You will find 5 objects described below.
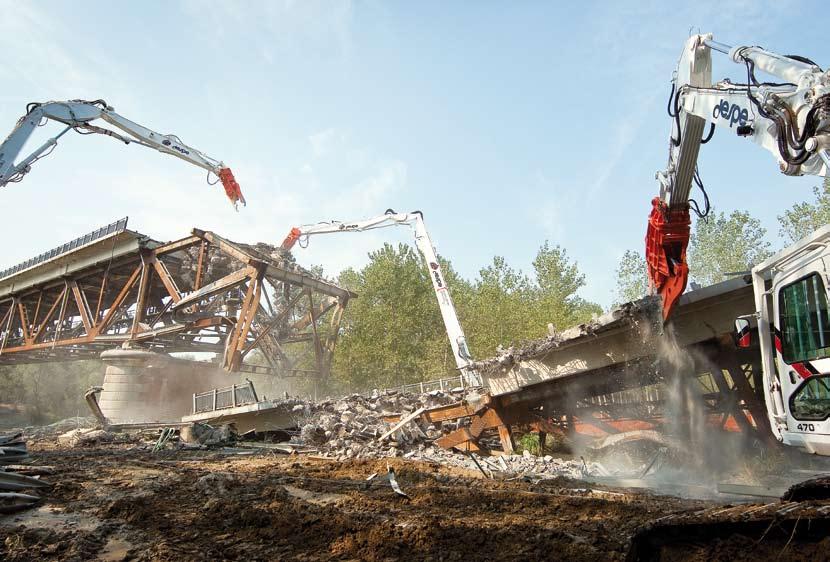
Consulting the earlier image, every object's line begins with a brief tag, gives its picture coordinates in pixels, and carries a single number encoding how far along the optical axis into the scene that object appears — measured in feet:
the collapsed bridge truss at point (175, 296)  57.93
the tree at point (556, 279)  130.41
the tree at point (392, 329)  105.81
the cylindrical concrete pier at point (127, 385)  58.85
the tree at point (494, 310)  99.96
